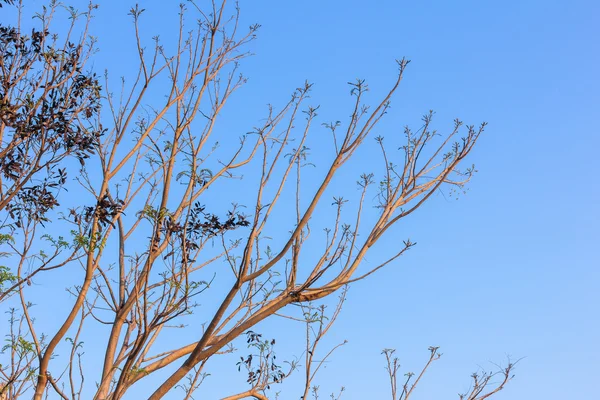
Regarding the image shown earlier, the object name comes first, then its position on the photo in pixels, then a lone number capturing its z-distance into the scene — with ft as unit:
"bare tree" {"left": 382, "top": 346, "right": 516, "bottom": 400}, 38.19
